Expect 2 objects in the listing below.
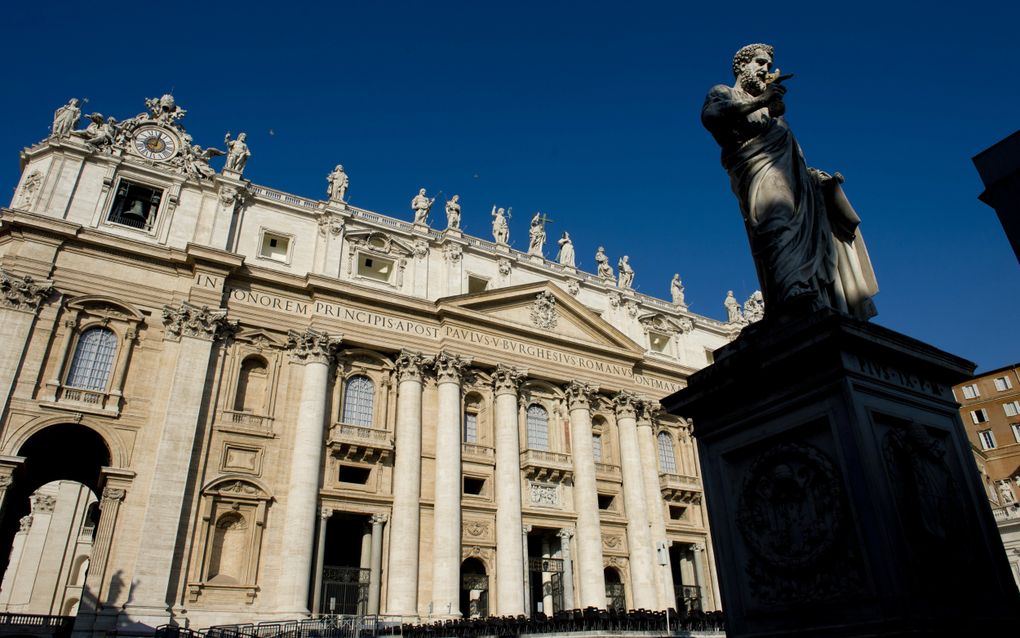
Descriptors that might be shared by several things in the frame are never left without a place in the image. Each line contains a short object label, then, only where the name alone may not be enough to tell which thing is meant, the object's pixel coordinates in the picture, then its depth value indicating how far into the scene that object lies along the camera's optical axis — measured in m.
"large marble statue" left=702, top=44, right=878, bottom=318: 6.77
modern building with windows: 53.97
